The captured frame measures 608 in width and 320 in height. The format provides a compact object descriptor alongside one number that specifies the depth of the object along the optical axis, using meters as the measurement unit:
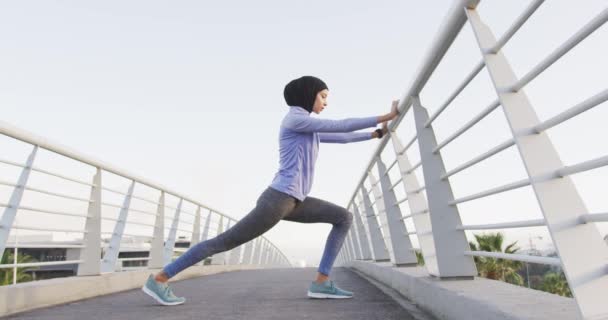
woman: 3.58
